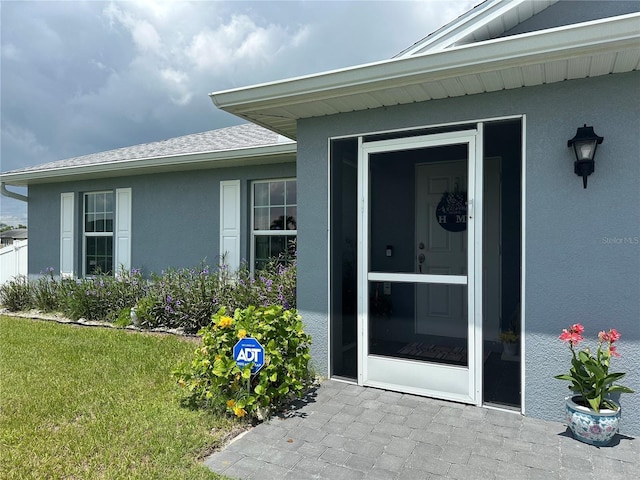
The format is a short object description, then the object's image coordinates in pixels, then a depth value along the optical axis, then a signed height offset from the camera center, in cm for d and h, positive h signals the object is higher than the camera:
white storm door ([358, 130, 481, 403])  342 -31
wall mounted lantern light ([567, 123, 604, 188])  289 +66
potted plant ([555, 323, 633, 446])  269 -104
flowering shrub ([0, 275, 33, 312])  806 -113
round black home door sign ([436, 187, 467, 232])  391 +31
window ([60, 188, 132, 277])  793 +13
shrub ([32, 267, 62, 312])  770 -105
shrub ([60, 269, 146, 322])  693 -99
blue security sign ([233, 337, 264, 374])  310 -87
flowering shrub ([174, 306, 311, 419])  313 -102
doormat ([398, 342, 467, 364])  353 -103
